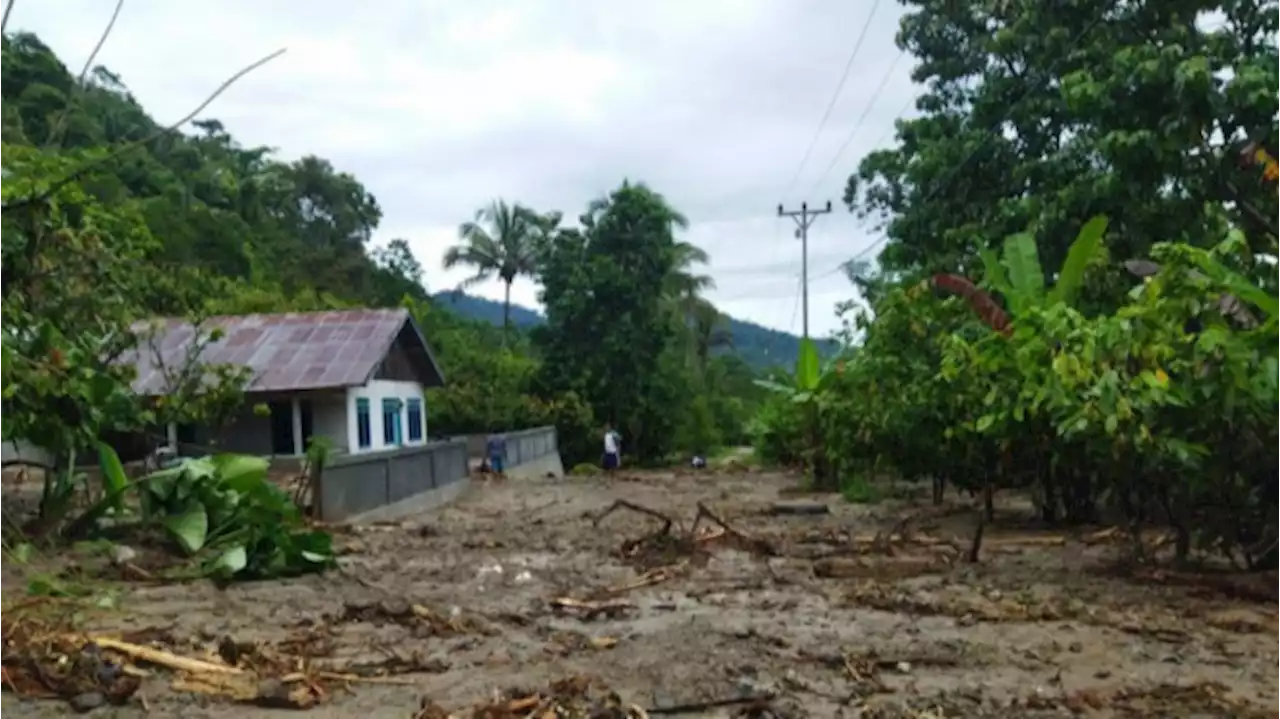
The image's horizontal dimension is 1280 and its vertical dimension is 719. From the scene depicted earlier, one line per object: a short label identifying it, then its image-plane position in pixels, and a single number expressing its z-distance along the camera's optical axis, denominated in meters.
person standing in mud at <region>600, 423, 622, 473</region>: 36.22
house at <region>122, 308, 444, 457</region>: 25.94
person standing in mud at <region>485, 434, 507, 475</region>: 30.66
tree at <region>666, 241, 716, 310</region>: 45.00
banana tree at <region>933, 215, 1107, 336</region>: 11.97
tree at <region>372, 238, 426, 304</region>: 52.66
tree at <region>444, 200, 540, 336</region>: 48.38
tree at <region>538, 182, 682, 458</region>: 38.19
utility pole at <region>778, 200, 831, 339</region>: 41.88
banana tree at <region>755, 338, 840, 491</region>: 19.37
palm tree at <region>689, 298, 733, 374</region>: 49.97
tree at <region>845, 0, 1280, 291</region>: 12.37
